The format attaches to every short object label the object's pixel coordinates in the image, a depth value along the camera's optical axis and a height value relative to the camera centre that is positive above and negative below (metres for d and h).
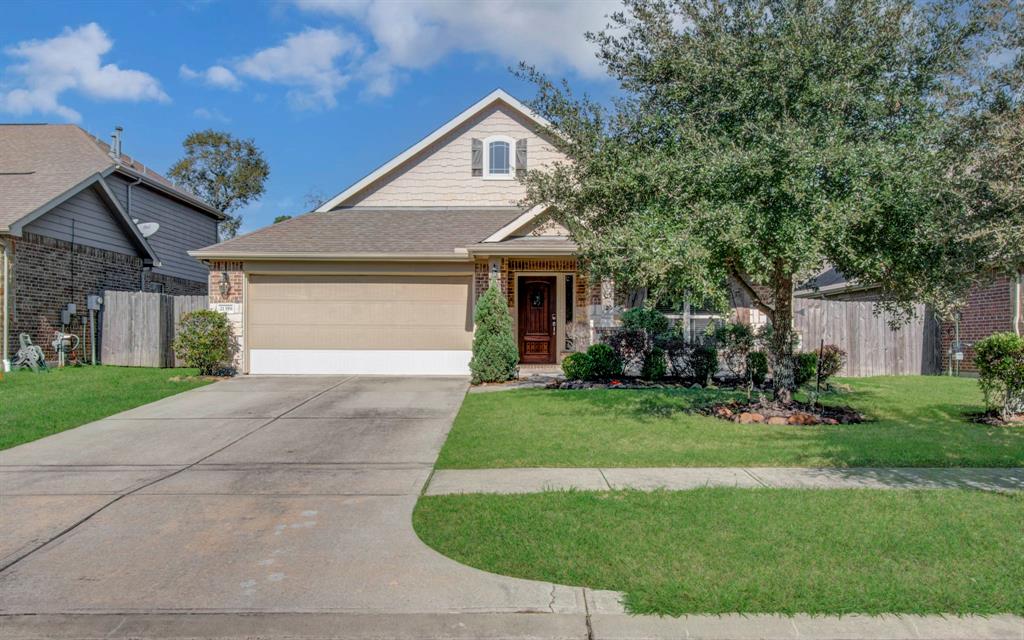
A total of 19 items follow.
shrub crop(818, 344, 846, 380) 13.34 -0.77
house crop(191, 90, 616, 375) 15.09 +0.64
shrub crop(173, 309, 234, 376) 14.50 -0.41
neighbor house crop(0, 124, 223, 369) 15.27 +2.50
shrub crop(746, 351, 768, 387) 13.18 -0.87
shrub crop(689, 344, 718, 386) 13.50 -0.78
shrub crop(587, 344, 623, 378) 13.55 -0.77
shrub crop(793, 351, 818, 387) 13.38 -0.87
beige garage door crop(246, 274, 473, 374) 15.62 -0.03
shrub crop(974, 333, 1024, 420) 9.21 -0.65
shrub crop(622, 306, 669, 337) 13.80 +0.05
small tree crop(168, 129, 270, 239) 38.44 +8.93
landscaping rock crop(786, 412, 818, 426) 9.62 -1.38
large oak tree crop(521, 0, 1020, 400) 7.28 +2.11
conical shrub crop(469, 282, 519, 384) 13.82 -0.42
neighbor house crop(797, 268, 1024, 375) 14.58 -0.01
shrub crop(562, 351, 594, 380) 13.49 -0.89
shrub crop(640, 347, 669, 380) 13.70 -0.84
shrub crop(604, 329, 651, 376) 13.75 -0.47
